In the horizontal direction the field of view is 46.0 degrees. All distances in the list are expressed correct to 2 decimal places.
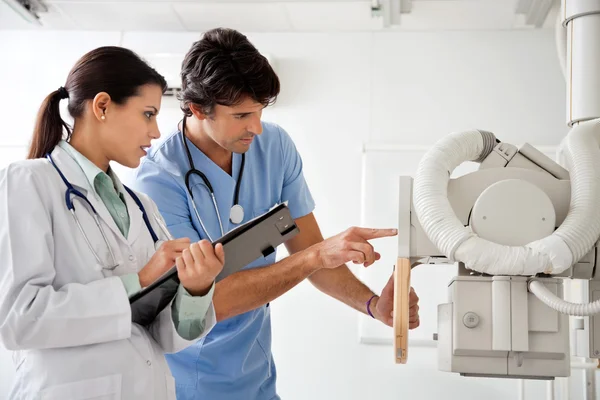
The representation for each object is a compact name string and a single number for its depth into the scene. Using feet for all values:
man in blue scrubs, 5.91
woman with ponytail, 3.85
